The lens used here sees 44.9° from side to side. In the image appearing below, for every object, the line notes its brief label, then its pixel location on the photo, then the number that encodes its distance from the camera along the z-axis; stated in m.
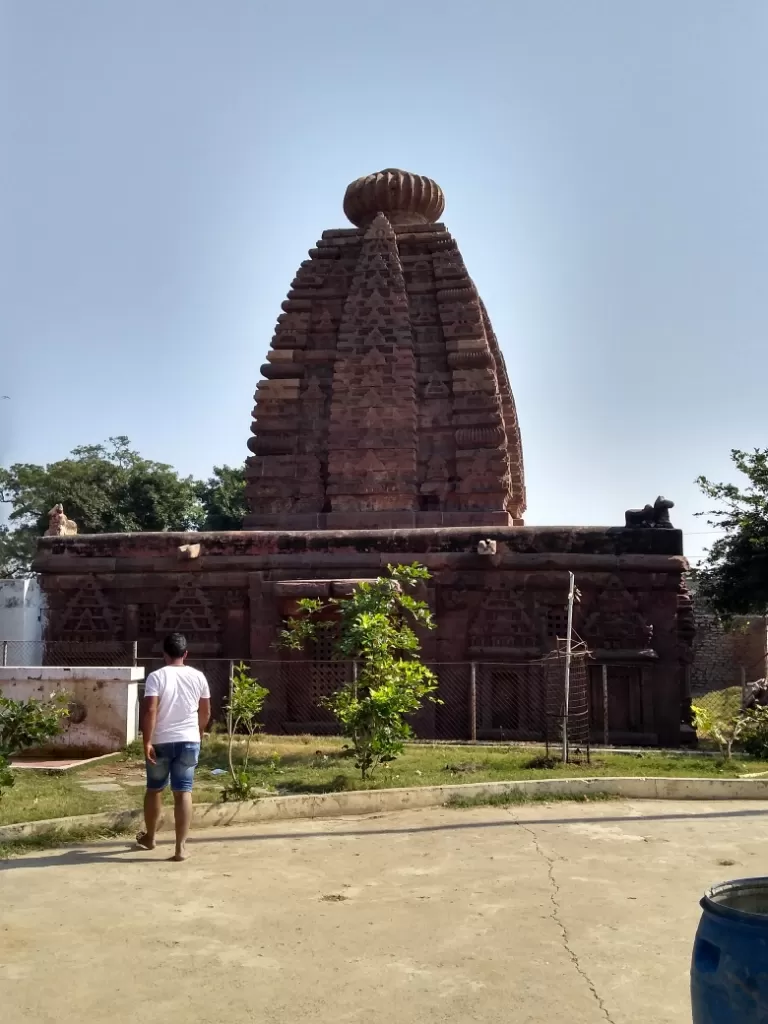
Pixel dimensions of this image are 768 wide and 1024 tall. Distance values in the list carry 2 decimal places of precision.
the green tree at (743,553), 16.16
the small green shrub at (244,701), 7.63
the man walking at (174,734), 5.49
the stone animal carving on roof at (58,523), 14.24
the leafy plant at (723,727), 10.17
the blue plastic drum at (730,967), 2.30
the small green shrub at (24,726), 7.20
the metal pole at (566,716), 8.92
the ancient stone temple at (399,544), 12.21
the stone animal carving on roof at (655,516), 12.49
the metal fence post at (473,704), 10.81
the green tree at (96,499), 34.16
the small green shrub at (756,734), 10.11
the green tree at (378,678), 8.02
